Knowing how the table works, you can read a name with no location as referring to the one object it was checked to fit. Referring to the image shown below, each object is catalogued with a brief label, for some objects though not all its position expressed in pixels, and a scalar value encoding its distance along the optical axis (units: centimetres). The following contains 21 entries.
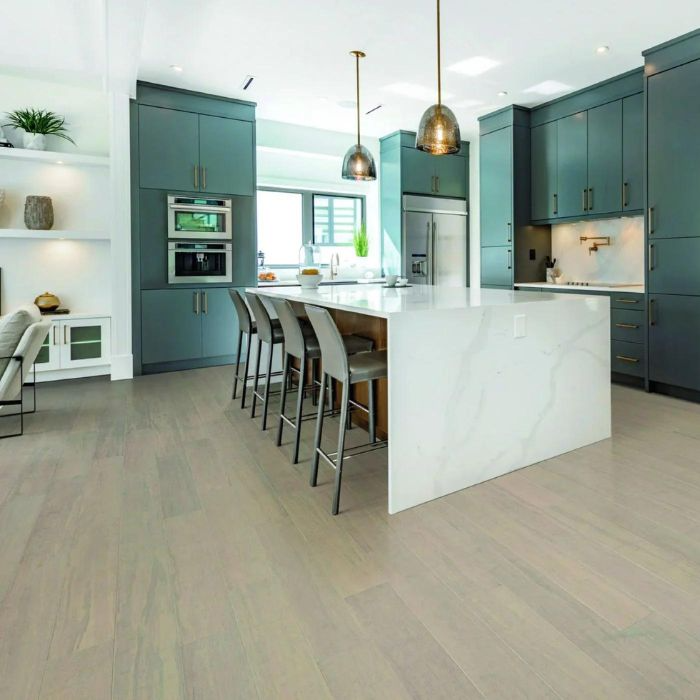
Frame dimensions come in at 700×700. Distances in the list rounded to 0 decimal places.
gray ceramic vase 474
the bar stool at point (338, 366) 228
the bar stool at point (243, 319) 394
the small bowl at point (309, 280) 393
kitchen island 226
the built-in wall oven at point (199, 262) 522
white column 489
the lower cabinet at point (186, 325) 518
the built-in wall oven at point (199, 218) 518
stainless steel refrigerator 666
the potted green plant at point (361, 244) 697
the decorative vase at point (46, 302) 486
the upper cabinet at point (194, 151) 505
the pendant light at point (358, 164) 421
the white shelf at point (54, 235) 461
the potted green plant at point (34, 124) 471
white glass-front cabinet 472
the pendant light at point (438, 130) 301
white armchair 326
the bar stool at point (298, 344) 283
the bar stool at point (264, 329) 342
